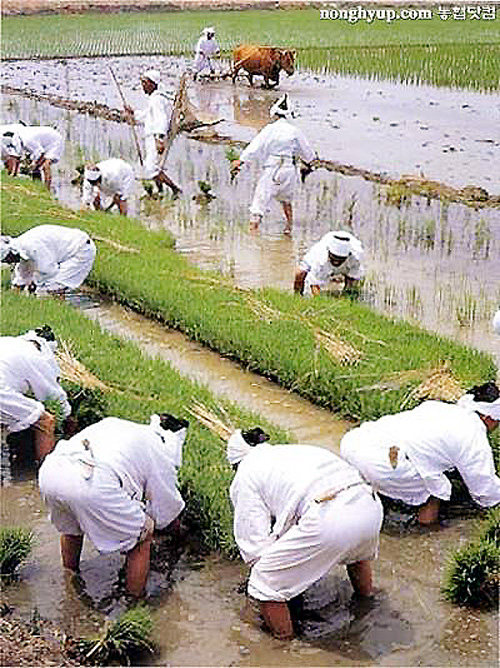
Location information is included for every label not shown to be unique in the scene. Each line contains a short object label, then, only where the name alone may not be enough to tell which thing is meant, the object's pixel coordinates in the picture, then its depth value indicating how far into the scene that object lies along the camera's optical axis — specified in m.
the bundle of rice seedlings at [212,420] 5.32
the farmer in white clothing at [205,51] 20.61
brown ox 20.50
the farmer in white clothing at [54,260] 7.73
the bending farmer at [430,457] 4.73
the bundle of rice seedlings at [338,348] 6.26
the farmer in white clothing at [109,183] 10.02
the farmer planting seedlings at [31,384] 5.19
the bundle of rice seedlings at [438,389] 5.65
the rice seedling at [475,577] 4.14
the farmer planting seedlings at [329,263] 7.47
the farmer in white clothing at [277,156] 9.71
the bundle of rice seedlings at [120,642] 3.80
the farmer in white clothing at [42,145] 11.44
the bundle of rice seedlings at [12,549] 4.38
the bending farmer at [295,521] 3.85
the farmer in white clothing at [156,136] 11.37
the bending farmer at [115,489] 4.12
